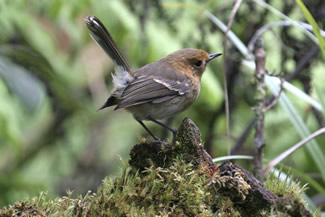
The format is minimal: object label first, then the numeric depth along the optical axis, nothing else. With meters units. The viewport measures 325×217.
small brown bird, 6.15
